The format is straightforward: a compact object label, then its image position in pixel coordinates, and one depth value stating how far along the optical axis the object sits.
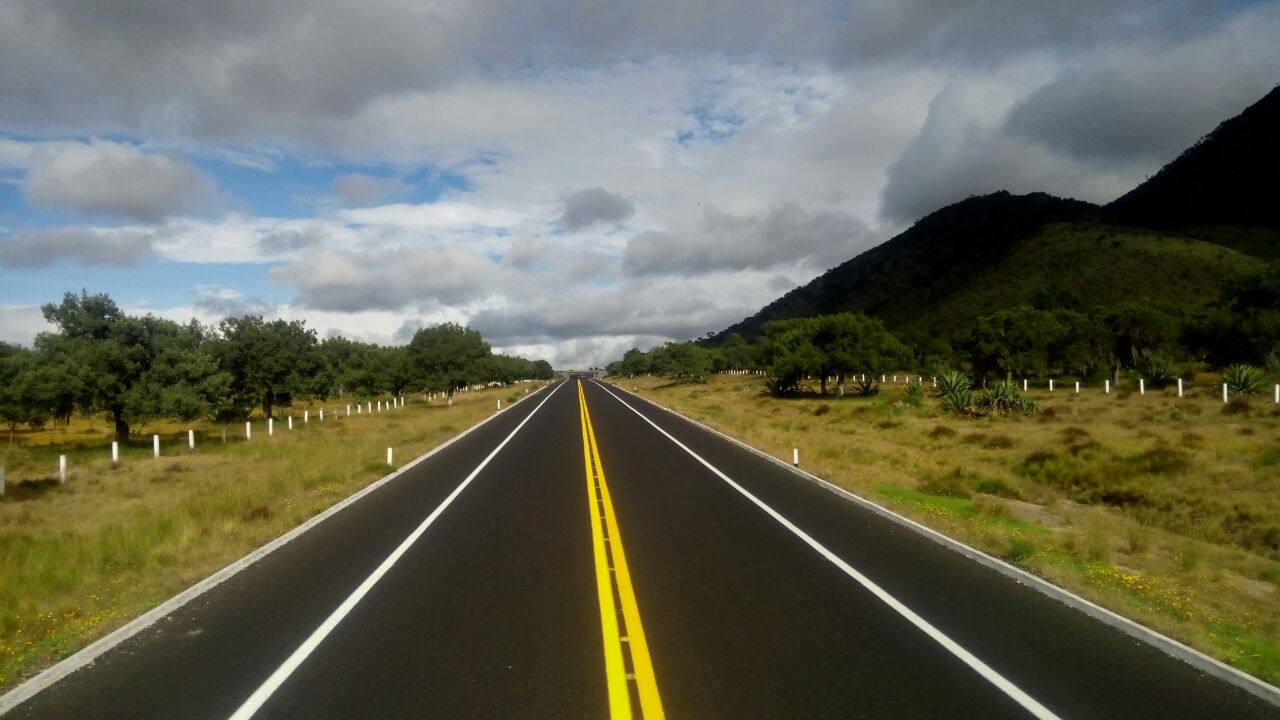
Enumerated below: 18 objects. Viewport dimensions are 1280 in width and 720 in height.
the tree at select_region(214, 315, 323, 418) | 41.72
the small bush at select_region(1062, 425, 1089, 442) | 28.34
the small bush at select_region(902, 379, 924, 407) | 45.75
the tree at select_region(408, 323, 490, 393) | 72.19
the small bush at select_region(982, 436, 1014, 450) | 28.51
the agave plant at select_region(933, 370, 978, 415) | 40.72
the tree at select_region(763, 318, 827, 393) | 60.59
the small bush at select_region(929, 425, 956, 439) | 32.23
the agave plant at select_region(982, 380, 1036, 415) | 39.00
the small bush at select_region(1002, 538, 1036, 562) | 10.37
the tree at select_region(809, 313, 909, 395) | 58.91
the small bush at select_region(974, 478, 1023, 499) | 19.75
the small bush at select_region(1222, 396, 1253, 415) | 31.33
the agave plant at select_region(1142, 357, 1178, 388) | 48.06
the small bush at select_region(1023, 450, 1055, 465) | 24.78
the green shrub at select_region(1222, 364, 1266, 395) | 37.44
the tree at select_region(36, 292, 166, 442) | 28.55
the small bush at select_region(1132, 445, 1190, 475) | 22.16
